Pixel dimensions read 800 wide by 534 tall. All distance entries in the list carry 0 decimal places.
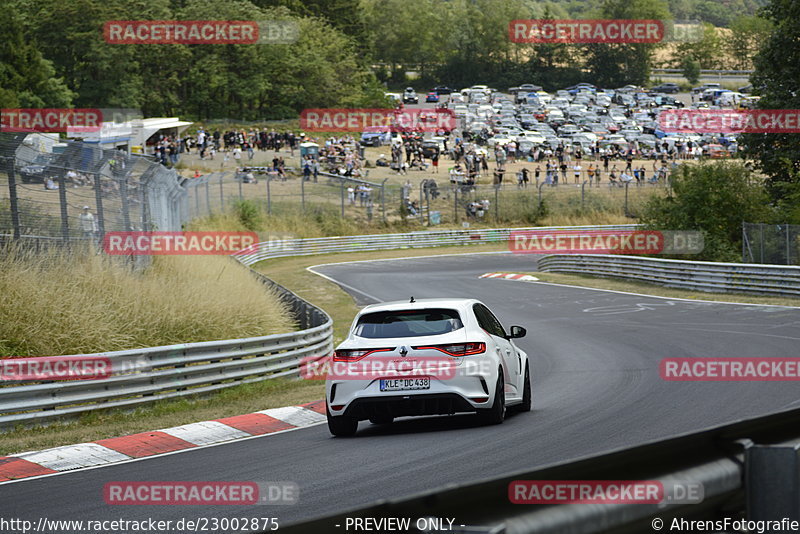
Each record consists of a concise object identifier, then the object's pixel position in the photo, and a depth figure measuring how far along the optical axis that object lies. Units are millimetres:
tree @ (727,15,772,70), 177375
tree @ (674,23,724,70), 175250
